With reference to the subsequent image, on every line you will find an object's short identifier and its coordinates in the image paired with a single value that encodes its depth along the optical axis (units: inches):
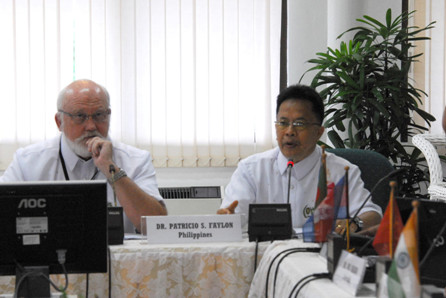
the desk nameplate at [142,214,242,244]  146.6
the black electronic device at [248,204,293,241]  147.3
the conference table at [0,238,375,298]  142.4
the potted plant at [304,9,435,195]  200.7
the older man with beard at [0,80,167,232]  160.0
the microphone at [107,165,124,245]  146.5
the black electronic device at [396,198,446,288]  128.8
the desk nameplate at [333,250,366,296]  125.7
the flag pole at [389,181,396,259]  125.9
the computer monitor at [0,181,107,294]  131.8
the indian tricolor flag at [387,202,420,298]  115.8
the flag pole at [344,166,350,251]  133.0
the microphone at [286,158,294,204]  155.0
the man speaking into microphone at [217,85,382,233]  162.6
